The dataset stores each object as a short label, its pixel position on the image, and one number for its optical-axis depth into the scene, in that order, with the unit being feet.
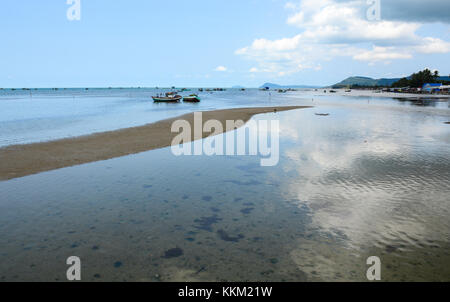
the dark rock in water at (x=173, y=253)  24.32
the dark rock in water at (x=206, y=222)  29.30
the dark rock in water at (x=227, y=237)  27.12
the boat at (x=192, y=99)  266.98
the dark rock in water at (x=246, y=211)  33.03
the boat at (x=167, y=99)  260.85
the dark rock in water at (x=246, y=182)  42.90
